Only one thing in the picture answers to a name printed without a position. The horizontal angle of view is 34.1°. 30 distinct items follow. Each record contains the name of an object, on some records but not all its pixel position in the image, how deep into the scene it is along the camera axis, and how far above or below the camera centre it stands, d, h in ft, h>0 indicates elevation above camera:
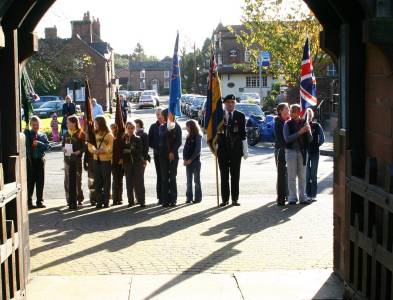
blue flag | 42.04 +0.67
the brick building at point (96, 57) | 229.86 +16.03
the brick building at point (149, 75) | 488.02 +18.11
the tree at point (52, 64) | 85.71 +5.14
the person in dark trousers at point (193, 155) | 42.27 -3.78
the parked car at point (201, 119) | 123.90 -4.34
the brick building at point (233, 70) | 265.95 +11.11
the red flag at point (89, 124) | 41.81 -1.58
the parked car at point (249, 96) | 185.98 +0.13
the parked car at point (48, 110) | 153.90 -2.21
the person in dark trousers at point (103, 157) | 41.55 -3.74
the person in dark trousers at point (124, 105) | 99.11 -1.08
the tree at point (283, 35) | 111.55 +10.94
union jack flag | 42.42 +0.42
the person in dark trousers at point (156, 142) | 42.37 -2.89
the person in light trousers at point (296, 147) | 40.50 -3.25
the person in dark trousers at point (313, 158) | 42.42 -4.17
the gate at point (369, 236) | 16.58 -4.03
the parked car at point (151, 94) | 225.97 +1.61
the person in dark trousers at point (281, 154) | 40.78 -3.76
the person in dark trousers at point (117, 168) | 41.57 -4.48
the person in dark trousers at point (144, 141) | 41.91 -2.77
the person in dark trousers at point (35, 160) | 41.32 -3.84
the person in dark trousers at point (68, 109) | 78.18 -1.05
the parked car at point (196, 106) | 150.20 -2.01
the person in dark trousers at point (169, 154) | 41.62 -3.64
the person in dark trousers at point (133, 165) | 41.39 -4.28
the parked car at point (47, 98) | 194.30 +0.76
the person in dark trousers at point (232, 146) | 41.78 -3.21
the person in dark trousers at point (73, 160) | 40.88 -3.91
